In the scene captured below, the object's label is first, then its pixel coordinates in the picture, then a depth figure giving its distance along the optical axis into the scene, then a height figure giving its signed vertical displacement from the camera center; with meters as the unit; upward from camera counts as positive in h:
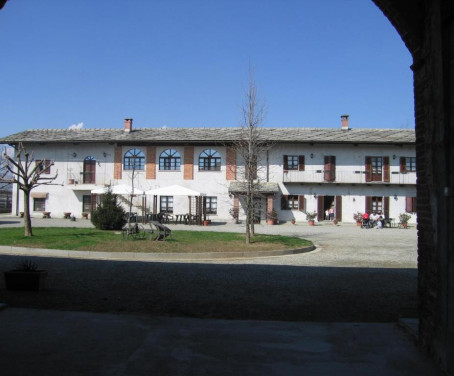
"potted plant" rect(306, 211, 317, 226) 29.56 -1.51
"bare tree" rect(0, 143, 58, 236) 14.83 +0.28
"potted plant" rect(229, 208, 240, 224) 30.52 -1.25
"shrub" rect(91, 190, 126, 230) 19.47 -0.84
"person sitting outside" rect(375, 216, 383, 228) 28.64 -1.81
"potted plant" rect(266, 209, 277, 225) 29.77 -1.53
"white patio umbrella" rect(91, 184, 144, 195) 25.98 +0.53
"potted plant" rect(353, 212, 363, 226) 30.04 -1.56
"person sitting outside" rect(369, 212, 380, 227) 28.98 -1.57
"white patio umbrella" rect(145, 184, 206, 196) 27.69 +0.42
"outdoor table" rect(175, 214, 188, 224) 28.86 -1.52
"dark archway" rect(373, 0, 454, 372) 3.29 +0.36
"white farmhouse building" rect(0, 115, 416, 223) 31.72 +2.05
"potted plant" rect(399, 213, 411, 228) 29.34 -1.61
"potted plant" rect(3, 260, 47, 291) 6.64 -1.33
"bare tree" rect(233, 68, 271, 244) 15.40 +1.46
